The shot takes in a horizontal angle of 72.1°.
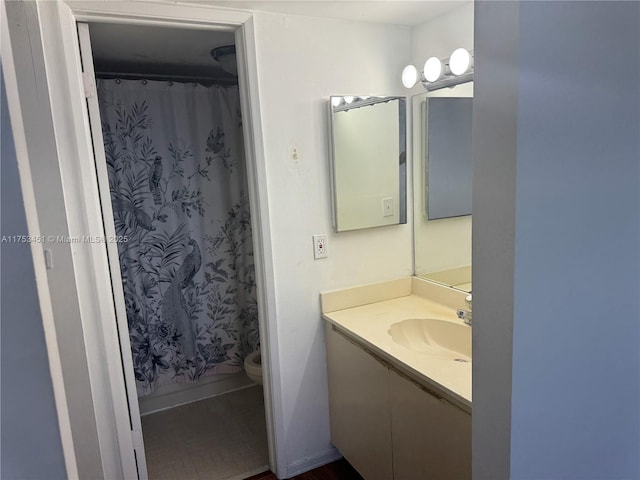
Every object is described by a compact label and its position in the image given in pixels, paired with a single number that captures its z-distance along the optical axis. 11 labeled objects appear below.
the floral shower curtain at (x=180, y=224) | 2.58
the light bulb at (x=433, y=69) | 1.94
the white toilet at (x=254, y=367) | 2.65
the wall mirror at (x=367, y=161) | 2.04
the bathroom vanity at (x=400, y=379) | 1.41
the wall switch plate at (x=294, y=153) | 1.95
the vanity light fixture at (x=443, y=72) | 1.82
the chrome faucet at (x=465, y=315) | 1.80
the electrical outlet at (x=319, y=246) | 2.06
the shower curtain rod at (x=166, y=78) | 2.61
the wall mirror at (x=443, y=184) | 2.03
